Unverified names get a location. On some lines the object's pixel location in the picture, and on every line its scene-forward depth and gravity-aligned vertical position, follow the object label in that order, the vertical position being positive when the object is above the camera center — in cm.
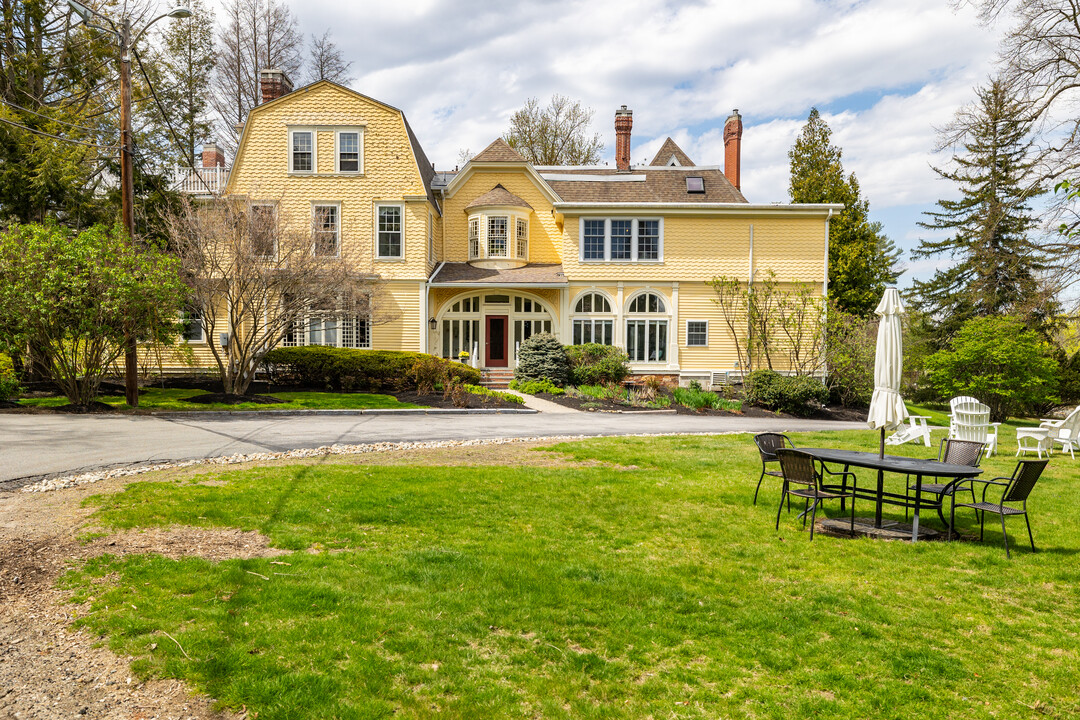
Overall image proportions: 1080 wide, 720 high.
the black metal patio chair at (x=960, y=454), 782 -122
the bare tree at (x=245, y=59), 3394 +1514
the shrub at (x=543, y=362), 2322 -40
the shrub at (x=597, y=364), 2353 -49
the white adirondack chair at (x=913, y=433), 1324 -167
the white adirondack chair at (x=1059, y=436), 1190 -152
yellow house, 2577 +454
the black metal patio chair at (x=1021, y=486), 645 -131
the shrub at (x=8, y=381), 1598 -83
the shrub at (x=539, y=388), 2209 -127
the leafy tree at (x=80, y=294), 1453 +123
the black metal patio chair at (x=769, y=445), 802 -117
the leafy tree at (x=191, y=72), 2964 +1295
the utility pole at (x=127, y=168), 1562 +441
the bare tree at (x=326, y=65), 3678 +1598
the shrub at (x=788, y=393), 2091 -132
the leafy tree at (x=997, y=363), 1873 -29
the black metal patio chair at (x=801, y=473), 684 -128
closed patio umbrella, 718 -19
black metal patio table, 662 -119
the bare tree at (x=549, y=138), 4034 +1315
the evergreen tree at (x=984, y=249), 2906 +486
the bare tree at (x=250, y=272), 1764 +214
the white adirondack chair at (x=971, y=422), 1195 -126
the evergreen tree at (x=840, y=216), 3284 +689
